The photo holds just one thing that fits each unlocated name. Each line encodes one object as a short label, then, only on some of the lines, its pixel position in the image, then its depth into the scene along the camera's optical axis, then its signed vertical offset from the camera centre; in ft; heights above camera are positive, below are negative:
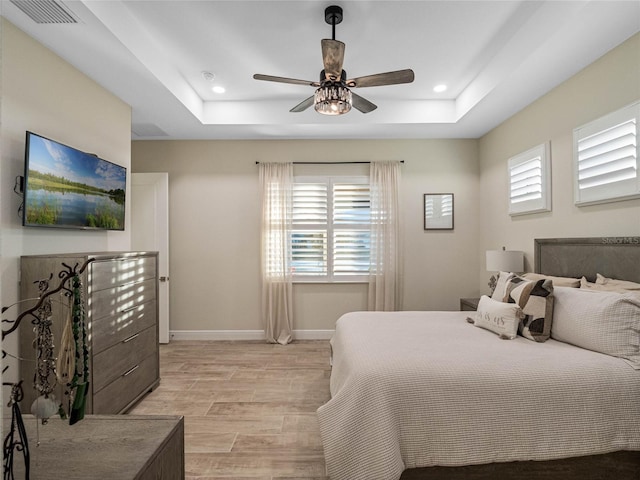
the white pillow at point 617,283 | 7.73 -0.84
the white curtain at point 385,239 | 15.38 +0.27
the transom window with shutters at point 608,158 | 8.09 +2.11
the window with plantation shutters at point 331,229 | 15.79 +0.70
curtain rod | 15.75 +3.55
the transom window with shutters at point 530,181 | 11.08 +2.10
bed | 5.85 -2.85
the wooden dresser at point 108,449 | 3.62 -2.20
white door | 15.15 +1.09
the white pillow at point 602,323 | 6.65 -1.50
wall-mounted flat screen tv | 7.84 +1.41
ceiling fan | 8.29 +3.87
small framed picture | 15.88 +1.50
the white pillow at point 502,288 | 9.30 -1.14
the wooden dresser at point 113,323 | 7.77 -1.89
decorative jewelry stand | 3.28 -1.19
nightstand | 12.35 -2.06
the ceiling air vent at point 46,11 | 7.00 +4.64
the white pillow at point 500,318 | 8.18 -1.70
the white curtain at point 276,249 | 15.43 -0.16
